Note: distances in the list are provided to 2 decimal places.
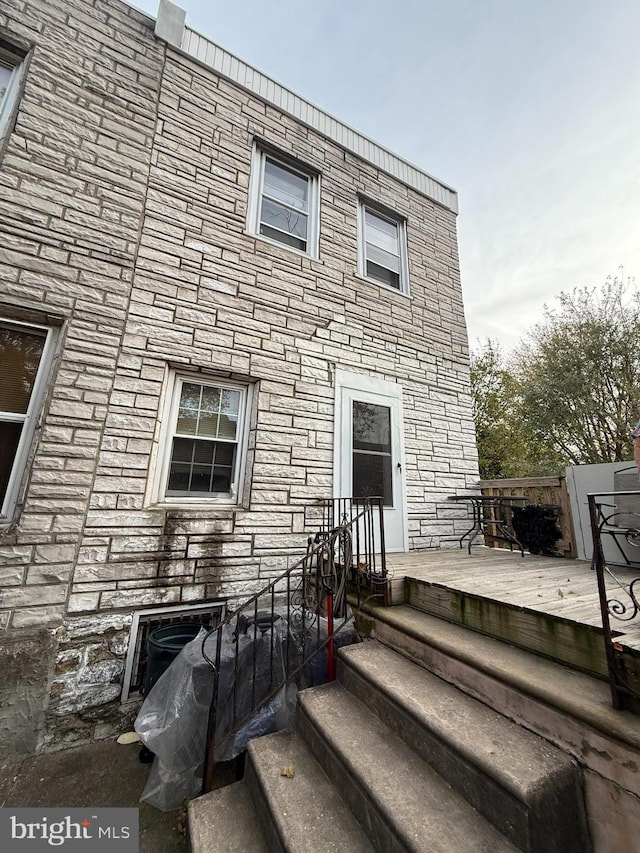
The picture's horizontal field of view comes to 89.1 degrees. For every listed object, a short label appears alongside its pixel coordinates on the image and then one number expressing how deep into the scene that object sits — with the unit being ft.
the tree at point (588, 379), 28.94
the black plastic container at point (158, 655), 7.98
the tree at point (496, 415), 38.32
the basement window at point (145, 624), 8.70
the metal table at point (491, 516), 13.20
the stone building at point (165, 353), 8.45
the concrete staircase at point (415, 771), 3.97
